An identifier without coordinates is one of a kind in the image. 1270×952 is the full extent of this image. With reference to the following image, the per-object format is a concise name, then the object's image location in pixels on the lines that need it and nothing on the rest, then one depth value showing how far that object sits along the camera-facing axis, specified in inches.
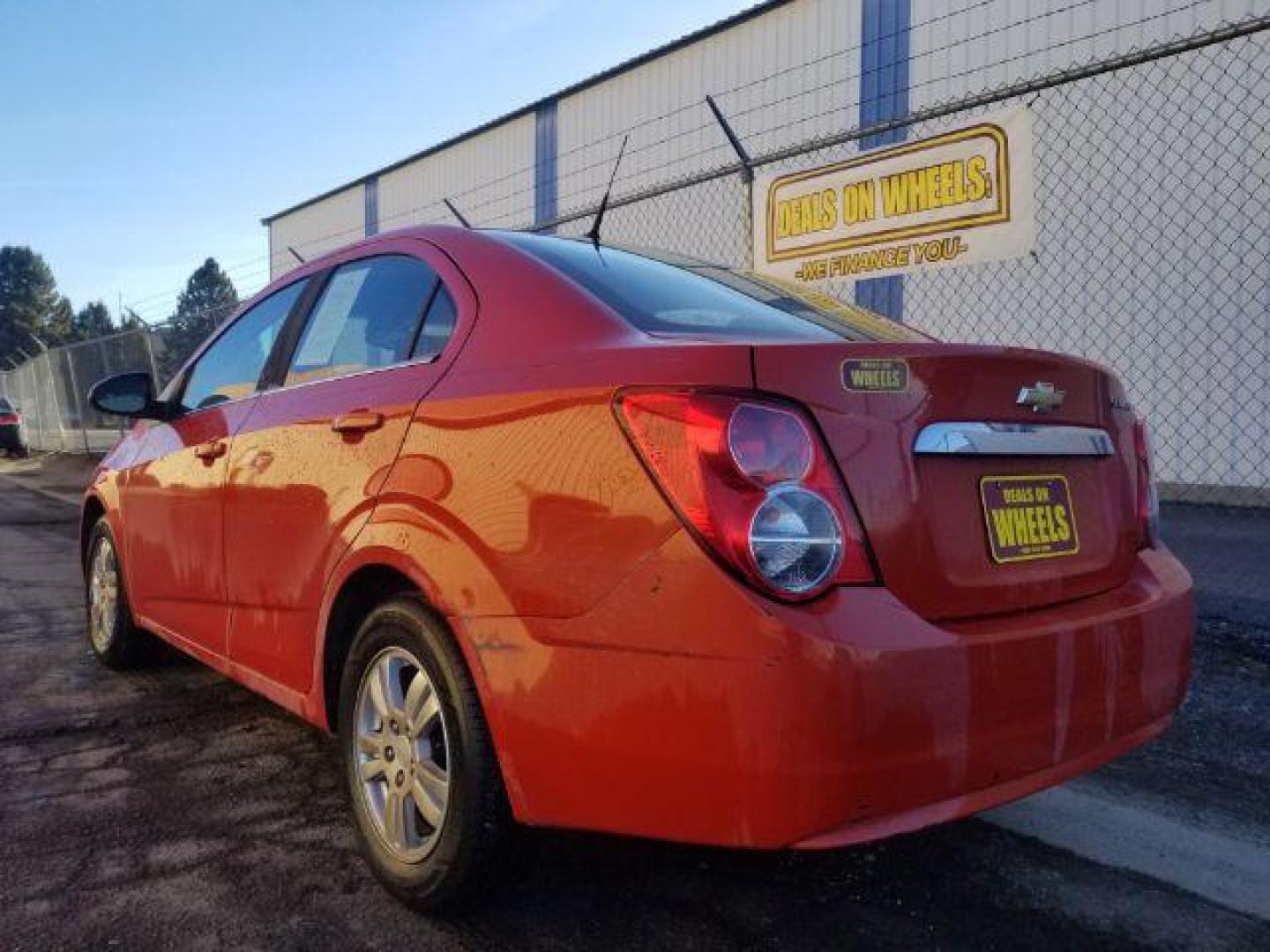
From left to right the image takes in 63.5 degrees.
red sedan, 68.8
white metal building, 356.2
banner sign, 201.2
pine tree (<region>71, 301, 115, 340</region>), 3732.8
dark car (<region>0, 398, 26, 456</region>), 798.5
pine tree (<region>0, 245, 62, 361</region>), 3777.1
